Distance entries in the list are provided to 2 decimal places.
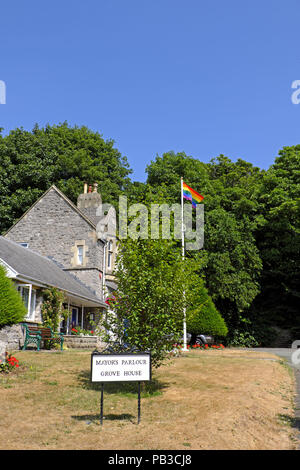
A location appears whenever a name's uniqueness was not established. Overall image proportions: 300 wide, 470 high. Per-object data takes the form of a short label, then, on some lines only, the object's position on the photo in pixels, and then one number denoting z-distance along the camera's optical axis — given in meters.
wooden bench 17.27
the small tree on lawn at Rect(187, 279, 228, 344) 25.78
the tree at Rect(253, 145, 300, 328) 33.84
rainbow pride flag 25.32
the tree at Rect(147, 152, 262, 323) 31.38
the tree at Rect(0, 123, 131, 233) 38.84
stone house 29.75
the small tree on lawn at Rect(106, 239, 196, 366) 10.78
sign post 8.12
